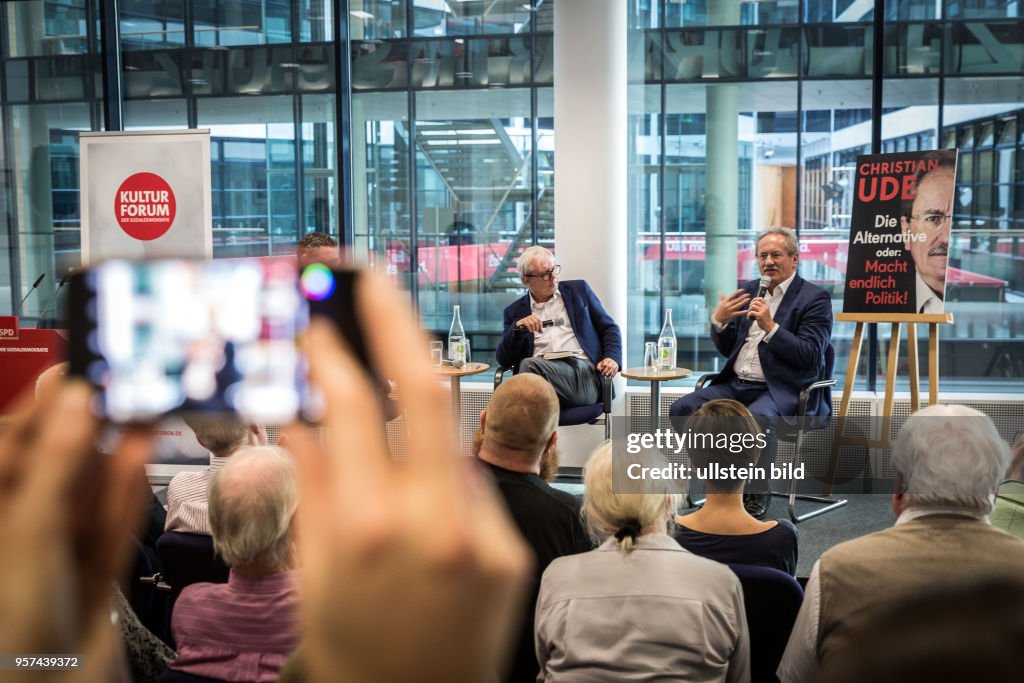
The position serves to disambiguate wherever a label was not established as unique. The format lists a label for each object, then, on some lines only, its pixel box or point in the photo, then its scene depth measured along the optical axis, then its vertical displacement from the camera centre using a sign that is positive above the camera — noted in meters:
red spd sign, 5.79 -0.42
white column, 5.61 +0.71
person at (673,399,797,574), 2.37 -0.73
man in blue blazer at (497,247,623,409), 5.11 -0.42
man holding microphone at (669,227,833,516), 4.54 -0.43
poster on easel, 4.71 +0.11
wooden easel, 4.76 -0.58
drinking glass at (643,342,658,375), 5.14 -0.56
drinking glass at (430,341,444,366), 5.25 -0.54
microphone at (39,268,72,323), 8.01 -0.46
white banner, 5.29 +0.40
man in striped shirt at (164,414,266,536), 2.27 -0.60
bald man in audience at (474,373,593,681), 2.32 -0.58
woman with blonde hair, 1.75 -0.69
